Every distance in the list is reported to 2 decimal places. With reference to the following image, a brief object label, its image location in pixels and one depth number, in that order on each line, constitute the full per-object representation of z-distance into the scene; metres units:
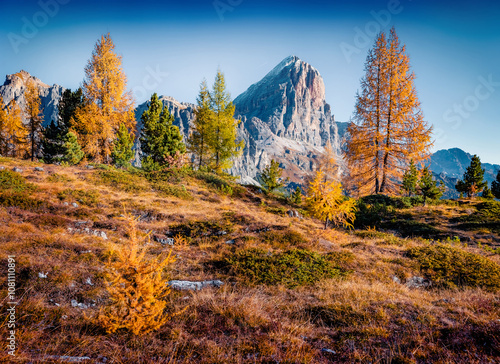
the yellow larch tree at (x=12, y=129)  28.78
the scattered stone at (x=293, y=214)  16.05
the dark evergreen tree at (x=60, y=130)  29.45
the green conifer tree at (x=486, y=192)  31.98
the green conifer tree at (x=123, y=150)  29.67
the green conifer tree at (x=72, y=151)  28.36
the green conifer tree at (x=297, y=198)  20.56
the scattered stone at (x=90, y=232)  9.03
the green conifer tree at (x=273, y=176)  26.45
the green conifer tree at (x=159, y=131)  33.94
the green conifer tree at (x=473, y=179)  38.33
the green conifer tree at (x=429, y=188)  17.66
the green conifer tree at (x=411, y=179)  17.66
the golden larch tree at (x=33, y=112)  27.85
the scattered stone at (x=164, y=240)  9.59
